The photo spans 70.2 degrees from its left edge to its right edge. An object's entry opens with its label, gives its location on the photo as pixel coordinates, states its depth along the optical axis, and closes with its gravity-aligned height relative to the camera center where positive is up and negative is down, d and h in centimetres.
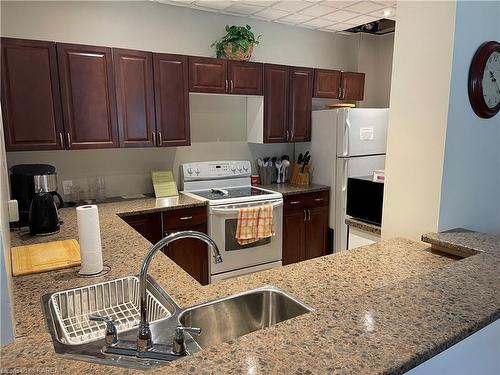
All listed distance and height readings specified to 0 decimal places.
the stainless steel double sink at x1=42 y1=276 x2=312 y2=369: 108 -65
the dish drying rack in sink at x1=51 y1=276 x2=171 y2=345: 130 -69
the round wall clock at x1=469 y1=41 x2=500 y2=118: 155 +21
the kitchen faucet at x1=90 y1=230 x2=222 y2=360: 104 -63
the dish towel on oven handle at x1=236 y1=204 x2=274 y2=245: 309 -83
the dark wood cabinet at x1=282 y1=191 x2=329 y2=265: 351 -98
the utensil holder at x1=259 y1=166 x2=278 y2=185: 393 -51
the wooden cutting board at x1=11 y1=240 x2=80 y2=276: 155 -60
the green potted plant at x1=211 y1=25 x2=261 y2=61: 332 +79
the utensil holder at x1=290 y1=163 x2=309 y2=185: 389 -52
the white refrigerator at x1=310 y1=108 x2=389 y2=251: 348 -20
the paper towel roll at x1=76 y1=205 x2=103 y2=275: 143 -45
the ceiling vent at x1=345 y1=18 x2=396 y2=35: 417 +118
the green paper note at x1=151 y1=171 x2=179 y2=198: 323 -51
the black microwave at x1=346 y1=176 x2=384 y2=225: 226 -47
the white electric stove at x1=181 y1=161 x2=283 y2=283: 307 -67
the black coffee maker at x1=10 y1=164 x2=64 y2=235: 204 -41
